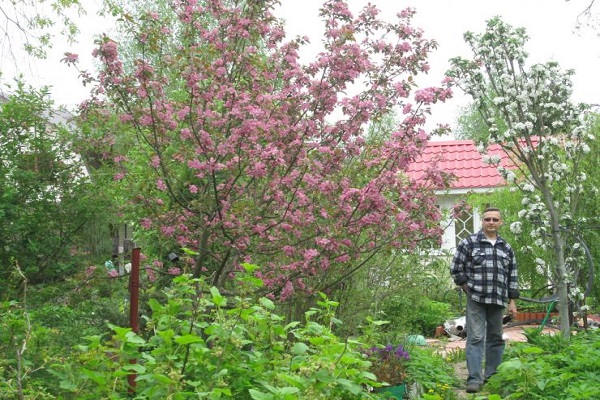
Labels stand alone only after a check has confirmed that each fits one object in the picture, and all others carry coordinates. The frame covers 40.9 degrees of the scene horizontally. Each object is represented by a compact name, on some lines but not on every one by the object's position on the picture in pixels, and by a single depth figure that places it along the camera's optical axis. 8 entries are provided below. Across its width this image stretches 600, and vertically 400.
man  7.61
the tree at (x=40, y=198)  8.05
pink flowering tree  6.62
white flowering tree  8.71
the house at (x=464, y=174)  17.08
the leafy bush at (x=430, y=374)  7.10
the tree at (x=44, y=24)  9.51
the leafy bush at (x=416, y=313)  10.22
